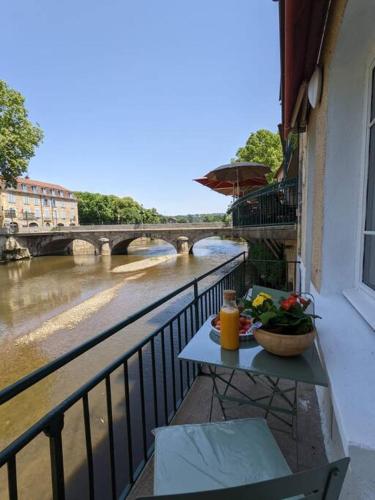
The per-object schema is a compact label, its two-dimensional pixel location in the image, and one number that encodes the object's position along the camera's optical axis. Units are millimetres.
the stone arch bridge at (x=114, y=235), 27688
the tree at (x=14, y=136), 21062
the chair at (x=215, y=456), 1047
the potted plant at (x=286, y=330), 1250
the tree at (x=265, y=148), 19984
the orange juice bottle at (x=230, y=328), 1455
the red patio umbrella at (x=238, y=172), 7860
